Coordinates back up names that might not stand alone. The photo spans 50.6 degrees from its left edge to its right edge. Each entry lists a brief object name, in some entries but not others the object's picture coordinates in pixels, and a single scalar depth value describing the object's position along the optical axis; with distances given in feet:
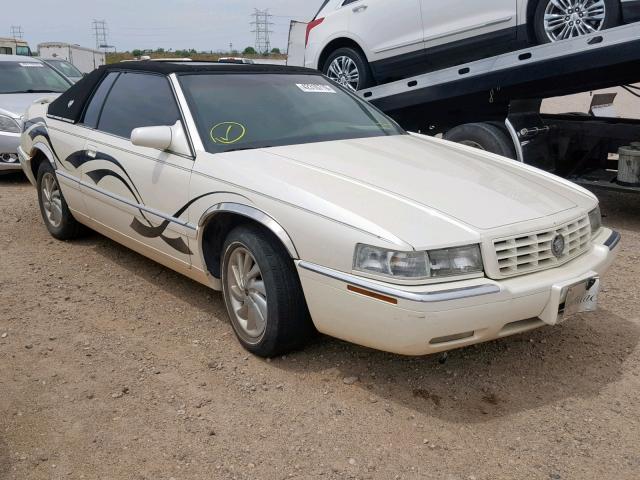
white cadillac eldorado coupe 9.71
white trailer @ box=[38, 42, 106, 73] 102.06
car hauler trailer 18.86
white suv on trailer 19.17
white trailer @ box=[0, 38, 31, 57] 97.80
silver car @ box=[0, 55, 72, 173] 27.84
